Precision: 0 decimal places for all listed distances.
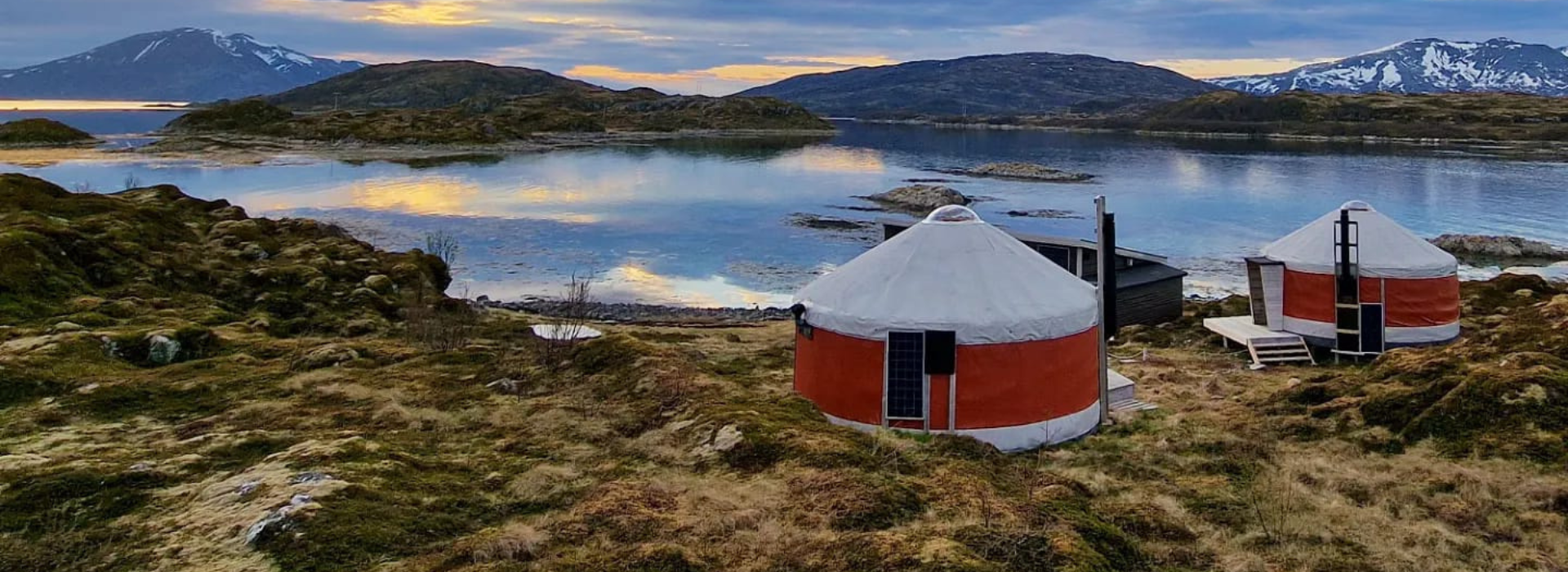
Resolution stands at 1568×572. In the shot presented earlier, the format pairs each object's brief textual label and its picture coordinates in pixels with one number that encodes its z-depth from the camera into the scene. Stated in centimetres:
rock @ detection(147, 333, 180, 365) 1537
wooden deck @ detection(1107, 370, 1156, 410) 1562
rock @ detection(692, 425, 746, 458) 1087
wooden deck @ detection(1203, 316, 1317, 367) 1980
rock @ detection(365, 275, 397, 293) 2343
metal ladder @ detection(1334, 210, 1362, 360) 1938
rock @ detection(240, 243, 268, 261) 2483
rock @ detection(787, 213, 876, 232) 4838
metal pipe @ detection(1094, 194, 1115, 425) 1293
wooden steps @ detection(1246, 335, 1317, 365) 1977
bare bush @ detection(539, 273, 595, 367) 1623
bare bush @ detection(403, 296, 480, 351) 1856
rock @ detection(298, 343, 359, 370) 1560
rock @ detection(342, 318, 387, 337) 2008
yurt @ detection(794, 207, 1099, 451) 1295
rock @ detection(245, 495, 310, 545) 771
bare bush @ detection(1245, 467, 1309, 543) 979
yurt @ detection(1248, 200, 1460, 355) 1942
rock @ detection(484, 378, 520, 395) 1434
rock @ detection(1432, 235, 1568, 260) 3903
